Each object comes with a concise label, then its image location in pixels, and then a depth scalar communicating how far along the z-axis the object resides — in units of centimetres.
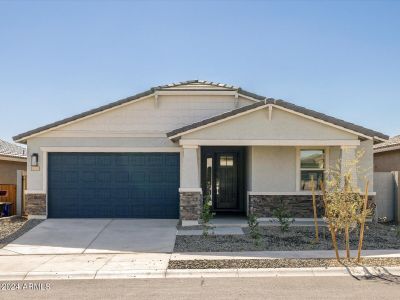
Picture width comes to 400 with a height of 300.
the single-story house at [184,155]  1419
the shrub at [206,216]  1273
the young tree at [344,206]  935
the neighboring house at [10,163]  2008
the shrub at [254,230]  1195
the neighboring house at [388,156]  1914
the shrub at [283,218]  1299
